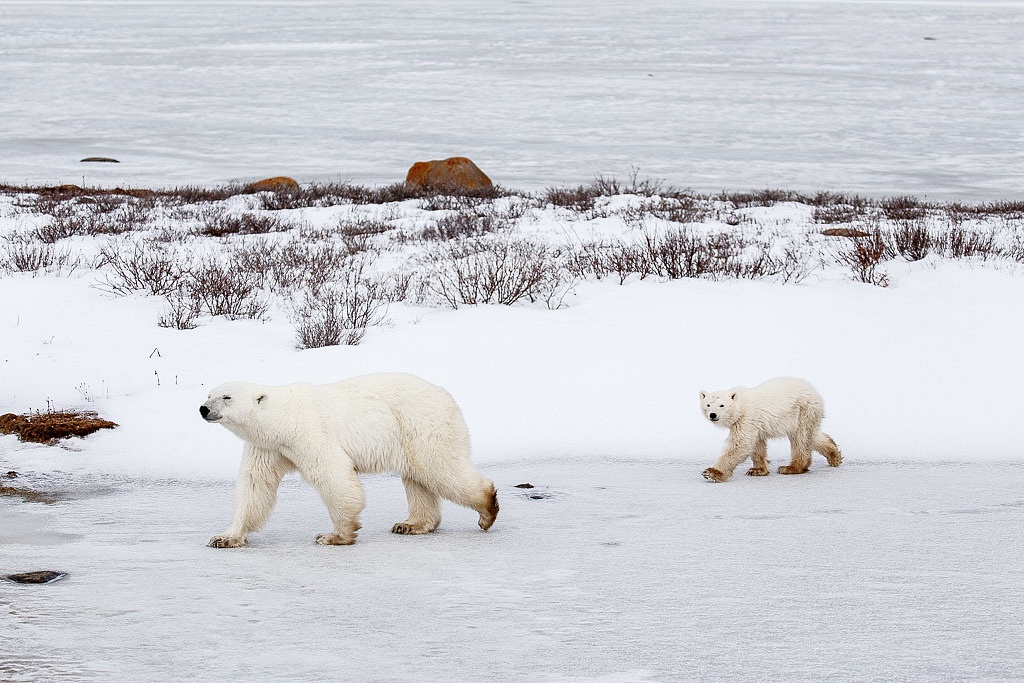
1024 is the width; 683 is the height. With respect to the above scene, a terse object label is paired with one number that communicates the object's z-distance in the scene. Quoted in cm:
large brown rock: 3975
